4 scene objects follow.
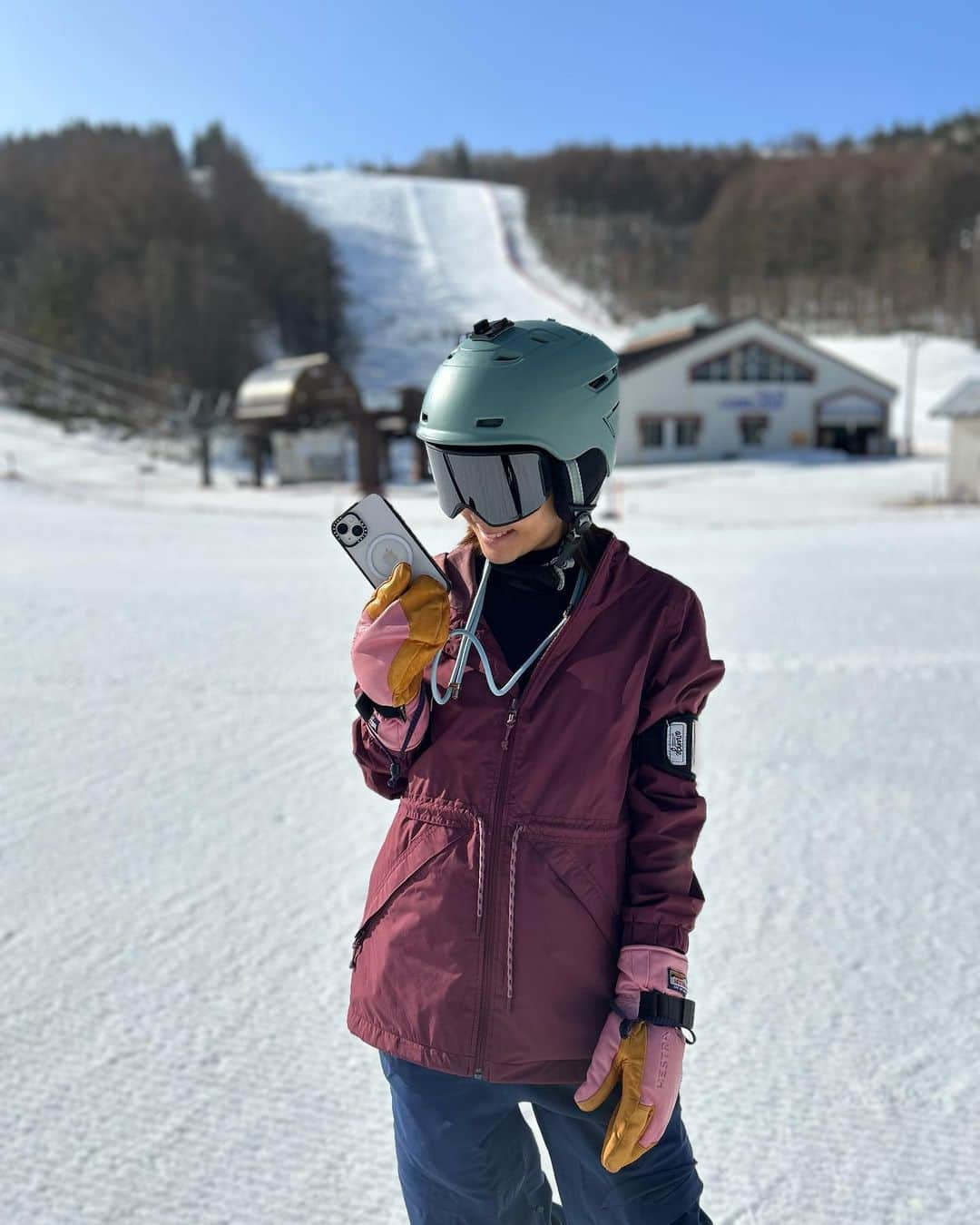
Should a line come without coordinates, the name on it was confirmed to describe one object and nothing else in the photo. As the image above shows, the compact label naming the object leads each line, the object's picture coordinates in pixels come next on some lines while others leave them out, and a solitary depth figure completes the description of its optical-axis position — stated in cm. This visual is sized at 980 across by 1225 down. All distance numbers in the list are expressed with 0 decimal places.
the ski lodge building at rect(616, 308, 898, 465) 3506
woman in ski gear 135
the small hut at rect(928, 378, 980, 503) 2255
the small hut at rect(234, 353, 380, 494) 2588
